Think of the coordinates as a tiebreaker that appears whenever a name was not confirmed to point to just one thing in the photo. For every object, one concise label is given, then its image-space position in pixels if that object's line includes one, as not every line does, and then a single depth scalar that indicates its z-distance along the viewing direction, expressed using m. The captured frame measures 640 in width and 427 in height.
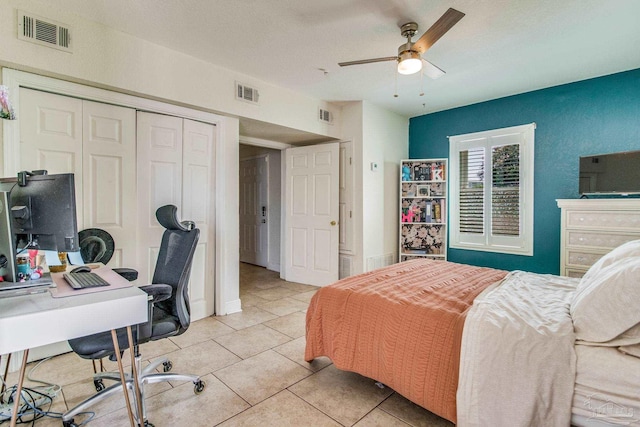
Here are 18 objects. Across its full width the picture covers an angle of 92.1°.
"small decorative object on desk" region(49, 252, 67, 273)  1.94
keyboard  1.52
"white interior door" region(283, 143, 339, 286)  4.53
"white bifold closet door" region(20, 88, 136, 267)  2.41
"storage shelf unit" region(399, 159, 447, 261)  4.61
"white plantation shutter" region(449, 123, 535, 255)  4.11
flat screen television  3.16
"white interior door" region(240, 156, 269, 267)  6.10
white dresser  2.95
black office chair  1.61
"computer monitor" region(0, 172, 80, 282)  1.49
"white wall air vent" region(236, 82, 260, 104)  3.46
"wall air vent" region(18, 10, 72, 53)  2.23
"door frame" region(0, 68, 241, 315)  3.45
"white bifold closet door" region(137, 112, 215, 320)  2.97
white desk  1.10
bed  1.29
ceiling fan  2.04
